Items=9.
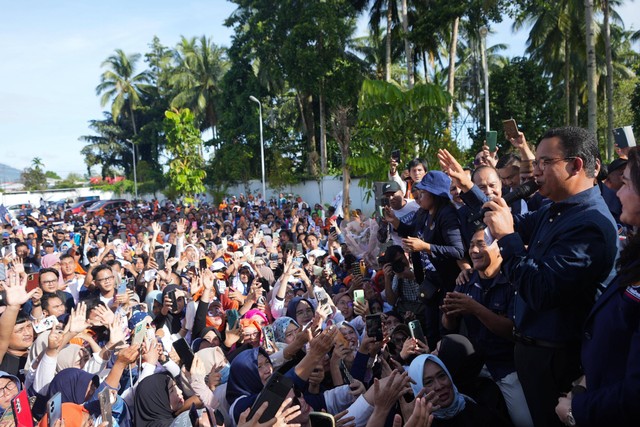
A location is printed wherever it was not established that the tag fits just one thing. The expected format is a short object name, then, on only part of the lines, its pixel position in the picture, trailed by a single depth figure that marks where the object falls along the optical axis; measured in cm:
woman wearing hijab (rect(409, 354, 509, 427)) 317
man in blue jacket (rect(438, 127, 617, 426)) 255
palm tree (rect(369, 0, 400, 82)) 2581
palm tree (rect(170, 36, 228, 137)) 4800
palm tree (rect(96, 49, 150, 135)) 5919
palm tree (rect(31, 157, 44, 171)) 7519
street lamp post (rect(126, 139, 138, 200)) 5158
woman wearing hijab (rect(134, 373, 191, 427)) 434
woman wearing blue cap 430
